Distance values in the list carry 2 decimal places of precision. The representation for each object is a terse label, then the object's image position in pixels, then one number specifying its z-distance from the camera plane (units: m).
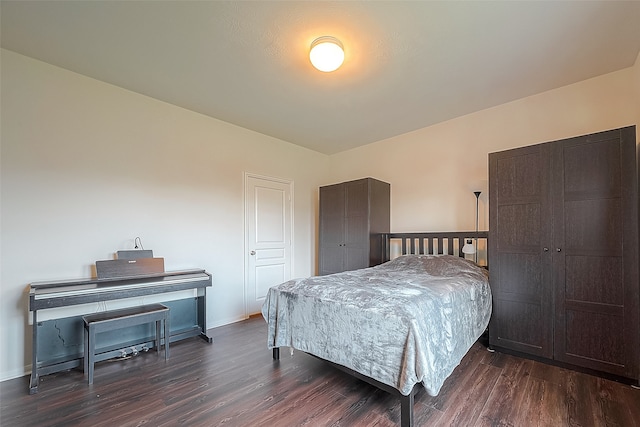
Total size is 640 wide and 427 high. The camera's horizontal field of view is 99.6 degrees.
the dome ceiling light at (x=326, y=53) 2.09
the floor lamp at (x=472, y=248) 3.12
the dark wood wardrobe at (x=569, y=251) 2.14
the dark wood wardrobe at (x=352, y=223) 3.96
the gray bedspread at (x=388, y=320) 1.67
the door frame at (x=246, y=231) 3.92
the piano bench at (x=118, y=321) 2.25
